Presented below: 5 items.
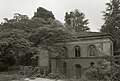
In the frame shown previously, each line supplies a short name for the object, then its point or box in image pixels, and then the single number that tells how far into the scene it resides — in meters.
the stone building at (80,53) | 34.62
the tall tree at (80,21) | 77.03
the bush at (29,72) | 26.10
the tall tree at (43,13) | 51.99
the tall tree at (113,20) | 49.69
